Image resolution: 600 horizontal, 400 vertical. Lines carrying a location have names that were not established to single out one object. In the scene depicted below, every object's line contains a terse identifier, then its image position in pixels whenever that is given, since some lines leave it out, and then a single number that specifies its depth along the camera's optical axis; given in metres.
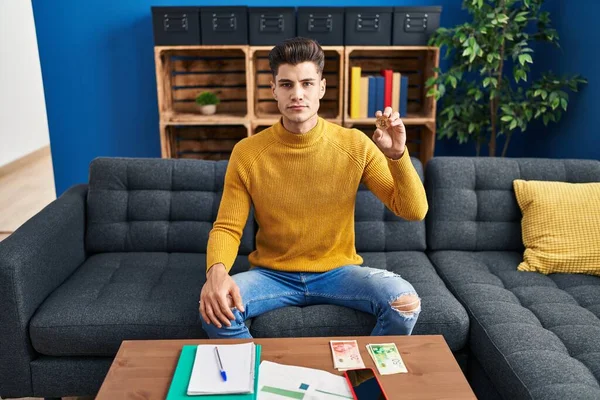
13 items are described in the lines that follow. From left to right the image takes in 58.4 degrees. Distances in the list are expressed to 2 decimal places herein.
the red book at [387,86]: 3.02
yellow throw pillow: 1.90
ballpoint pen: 1.18
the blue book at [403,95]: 3.07
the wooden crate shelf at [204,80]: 3.26
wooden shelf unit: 3.10
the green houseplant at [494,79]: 2.66
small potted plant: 3.16
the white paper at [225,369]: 1.14
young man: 1.61
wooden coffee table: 1.17
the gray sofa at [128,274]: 1.62
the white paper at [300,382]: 1.15
